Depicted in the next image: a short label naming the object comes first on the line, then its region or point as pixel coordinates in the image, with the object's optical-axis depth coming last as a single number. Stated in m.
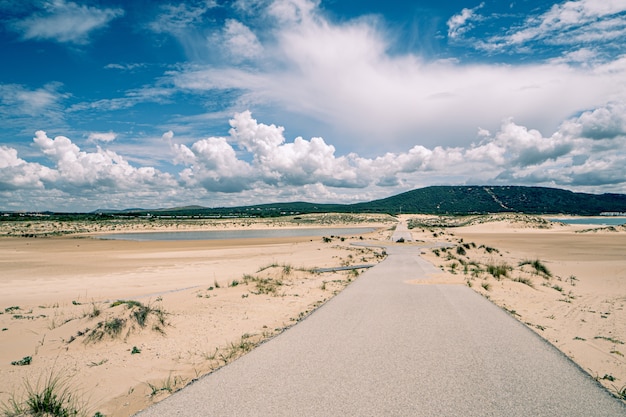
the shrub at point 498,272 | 17.10
